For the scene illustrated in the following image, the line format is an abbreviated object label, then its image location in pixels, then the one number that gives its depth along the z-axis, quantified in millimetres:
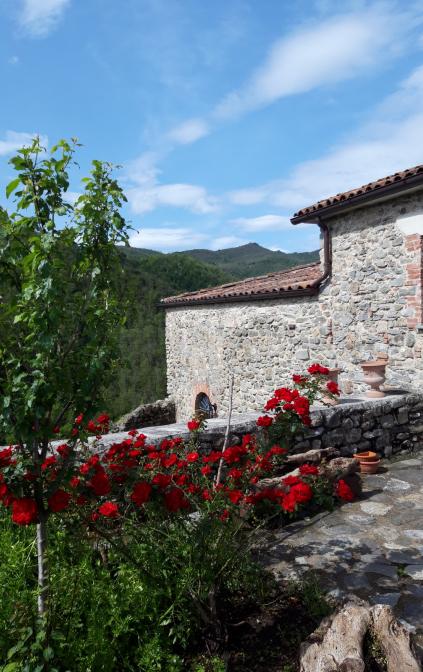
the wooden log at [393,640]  2055
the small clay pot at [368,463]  5625
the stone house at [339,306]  6766
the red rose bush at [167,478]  2264
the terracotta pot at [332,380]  5992
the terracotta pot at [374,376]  6633
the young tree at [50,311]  2084
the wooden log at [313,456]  4918
